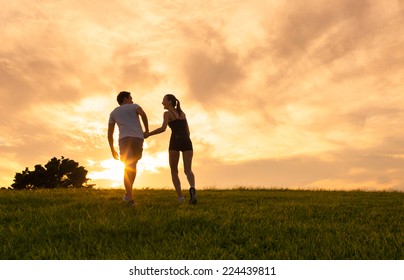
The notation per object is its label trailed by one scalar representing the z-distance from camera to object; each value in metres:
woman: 11.47
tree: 41.16
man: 10.84
